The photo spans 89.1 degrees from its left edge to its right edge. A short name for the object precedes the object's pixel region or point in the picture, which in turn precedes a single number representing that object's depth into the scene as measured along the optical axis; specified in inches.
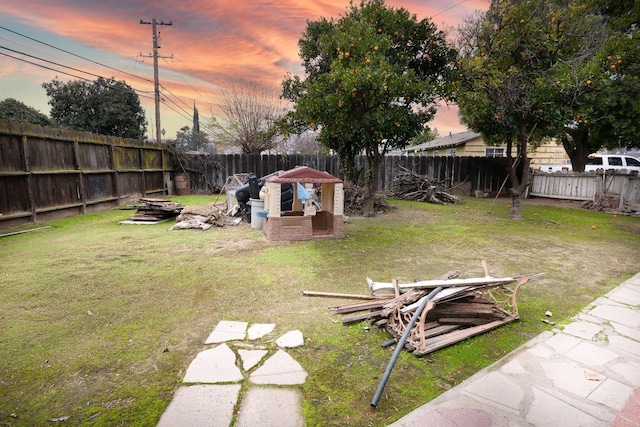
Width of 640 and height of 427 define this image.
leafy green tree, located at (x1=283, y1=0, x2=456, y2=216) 278.7
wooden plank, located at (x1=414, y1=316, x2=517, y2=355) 105.3
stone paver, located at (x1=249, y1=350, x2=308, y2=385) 90.4
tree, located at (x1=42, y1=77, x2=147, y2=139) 754.2
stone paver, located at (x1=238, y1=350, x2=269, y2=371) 97.3
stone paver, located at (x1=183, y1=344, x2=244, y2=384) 90.6
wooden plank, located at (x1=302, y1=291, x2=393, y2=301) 144.6
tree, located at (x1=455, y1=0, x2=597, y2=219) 306.7
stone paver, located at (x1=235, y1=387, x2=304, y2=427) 75.2
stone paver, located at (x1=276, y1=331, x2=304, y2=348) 109.0
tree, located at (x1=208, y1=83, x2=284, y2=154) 637.3
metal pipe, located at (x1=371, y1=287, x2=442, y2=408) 82.4
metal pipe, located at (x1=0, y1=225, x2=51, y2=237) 252.1
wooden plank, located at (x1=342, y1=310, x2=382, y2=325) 125.0
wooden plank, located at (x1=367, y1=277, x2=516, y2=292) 114.5
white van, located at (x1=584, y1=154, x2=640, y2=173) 592.5
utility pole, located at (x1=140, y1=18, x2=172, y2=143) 692.7
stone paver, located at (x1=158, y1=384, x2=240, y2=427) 74.9
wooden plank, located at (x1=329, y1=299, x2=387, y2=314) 130.1
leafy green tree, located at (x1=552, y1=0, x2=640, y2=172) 294.0
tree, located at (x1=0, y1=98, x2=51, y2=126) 746.2
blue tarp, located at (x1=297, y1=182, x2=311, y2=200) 283.6
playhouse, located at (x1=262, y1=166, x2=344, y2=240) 249.0
